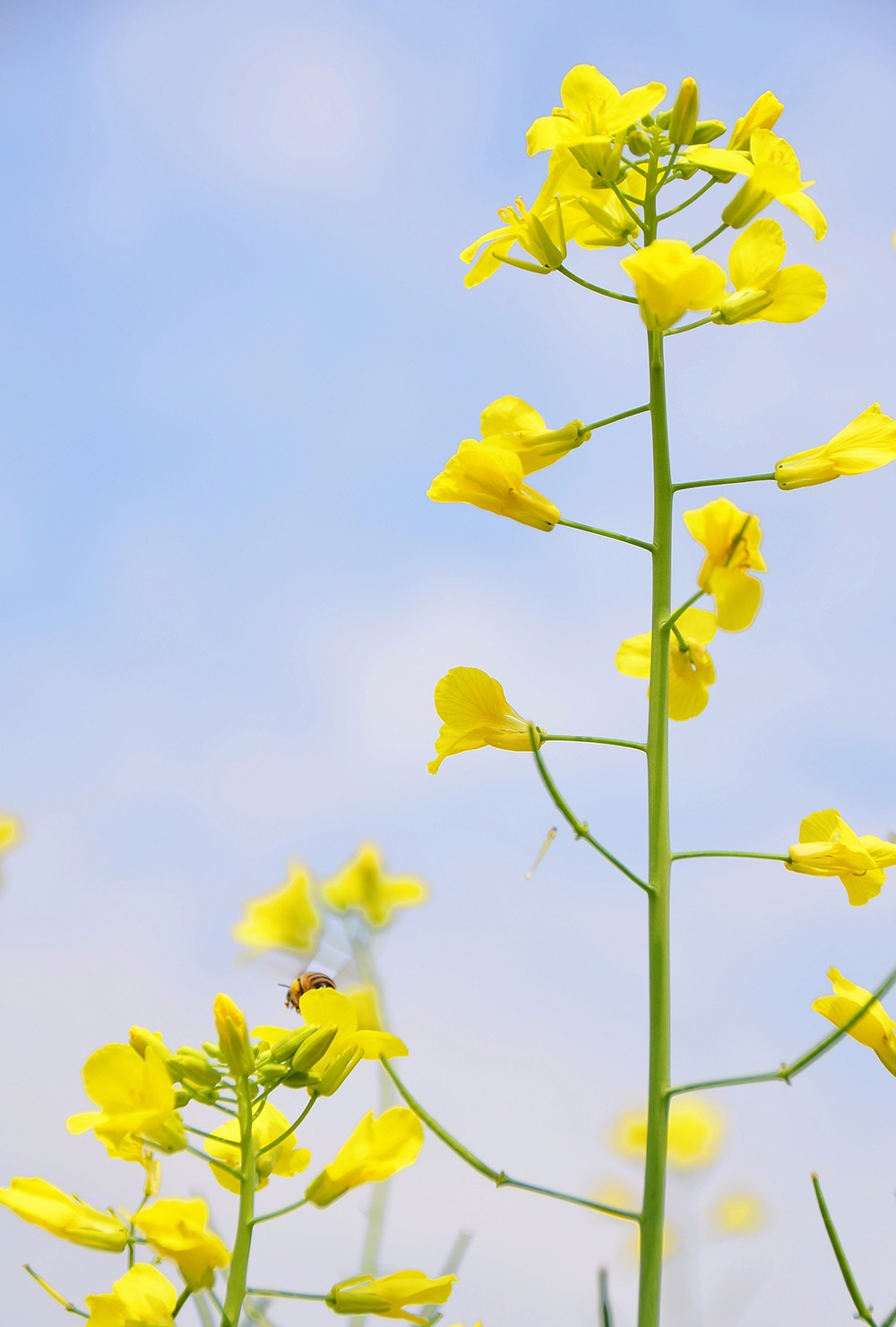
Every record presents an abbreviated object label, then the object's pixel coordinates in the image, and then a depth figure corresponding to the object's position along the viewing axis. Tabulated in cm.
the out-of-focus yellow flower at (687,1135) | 97
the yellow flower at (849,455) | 61
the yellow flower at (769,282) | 60
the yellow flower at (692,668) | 61
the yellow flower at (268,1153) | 59
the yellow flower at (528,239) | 61
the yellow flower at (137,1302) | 56
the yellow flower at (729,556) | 60
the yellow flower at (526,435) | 61
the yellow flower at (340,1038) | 58
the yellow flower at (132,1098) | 57
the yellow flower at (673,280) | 59
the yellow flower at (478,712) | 61
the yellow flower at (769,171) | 61
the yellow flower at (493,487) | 61
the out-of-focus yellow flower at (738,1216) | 109
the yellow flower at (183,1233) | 57
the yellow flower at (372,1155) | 58
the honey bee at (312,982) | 64
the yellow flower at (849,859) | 60
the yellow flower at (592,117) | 61
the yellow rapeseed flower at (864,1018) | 60
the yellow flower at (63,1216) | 58
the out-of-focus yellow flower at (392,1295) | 58
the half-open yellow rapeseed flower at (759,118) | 61
